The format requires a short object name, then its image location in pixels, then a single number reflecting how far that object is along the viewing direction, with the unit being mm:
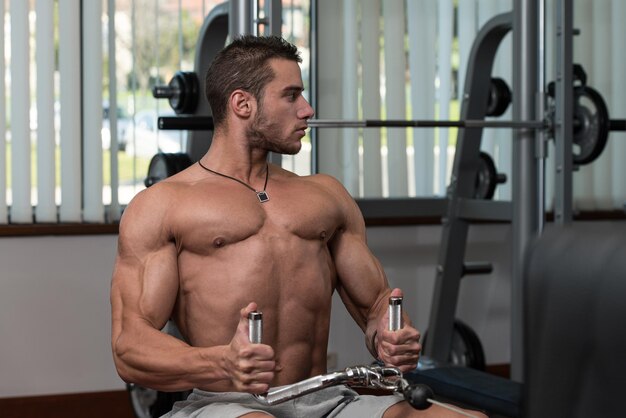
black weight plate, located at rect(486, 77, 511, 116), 3326
